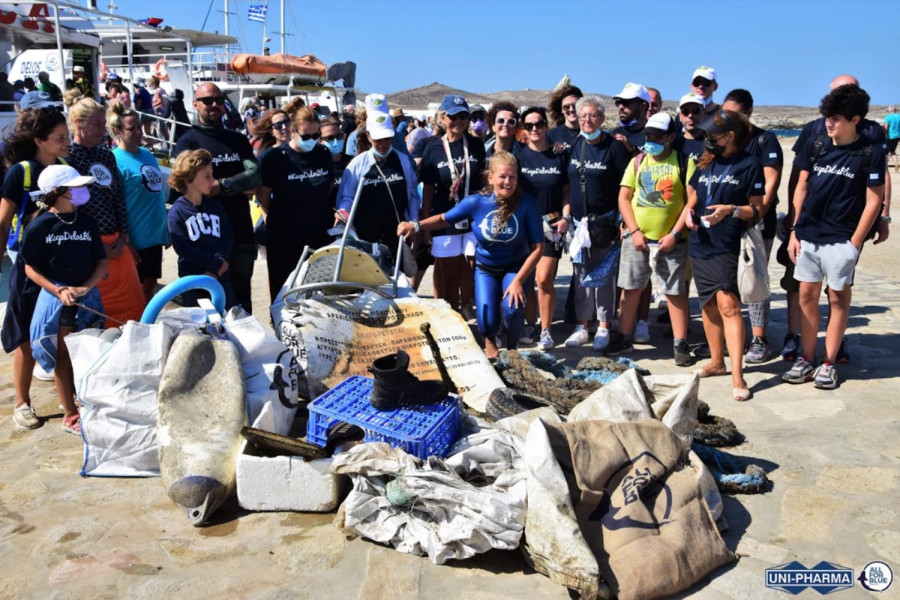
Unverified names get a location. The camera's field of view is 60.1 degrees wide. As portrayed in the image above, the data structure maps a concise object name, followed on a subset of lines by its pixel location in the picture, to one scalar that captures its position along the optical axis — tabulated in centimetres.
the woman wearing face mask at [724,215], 527
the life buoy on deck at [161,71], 2323
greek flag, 4116
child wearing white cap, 455
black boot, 384
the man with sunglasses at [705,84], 702
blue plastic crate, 366
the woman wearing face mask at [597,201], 632
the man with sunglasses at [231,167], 593
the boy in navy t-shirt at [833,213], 512
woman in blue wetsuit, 568
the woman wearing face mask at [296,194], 613
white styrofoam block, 373
